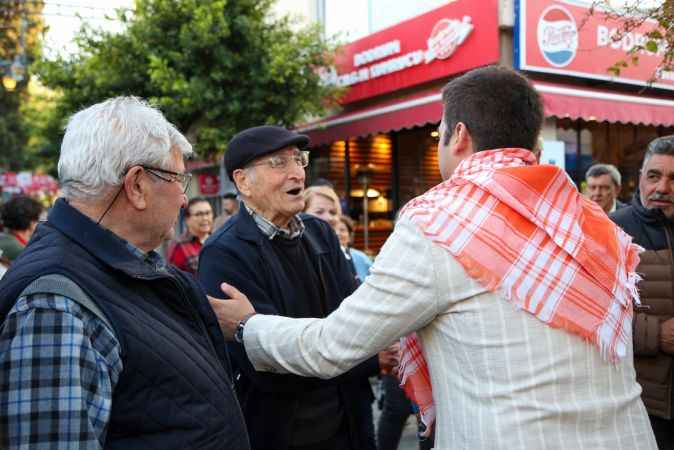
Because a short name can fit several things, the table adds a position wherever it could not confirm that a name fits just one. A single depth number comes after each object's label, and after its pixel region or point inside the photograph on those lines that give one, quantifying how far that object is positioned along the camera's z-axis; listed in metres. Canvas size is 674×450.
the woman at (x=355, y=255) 5.19
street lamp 14.98
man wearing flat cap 2.46
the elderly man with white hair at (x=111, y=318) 1.37
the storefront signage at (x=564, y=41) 9.03
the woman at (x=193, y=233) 6.53
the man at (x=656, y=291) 2.85
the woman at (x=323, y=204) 4.91
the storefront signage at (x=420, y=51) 9.30
